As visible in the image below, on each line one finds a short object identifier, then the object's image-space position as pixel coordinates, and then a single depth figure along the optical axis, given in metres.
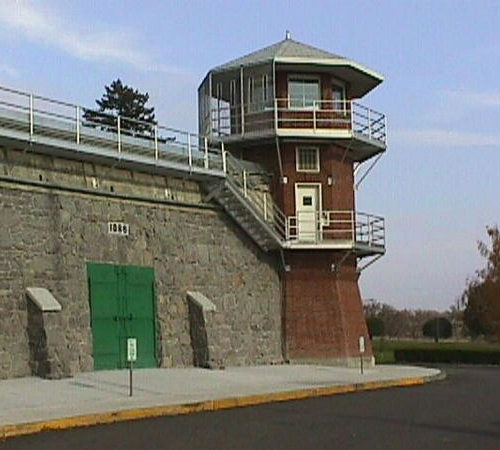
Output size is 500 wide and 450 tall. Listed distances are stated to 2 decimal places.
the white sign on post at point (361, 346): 29.22
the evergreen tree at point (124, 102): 58.25
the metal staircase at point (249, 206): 31.41
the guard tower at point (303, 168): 33.72
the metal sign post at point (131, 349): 20.12
